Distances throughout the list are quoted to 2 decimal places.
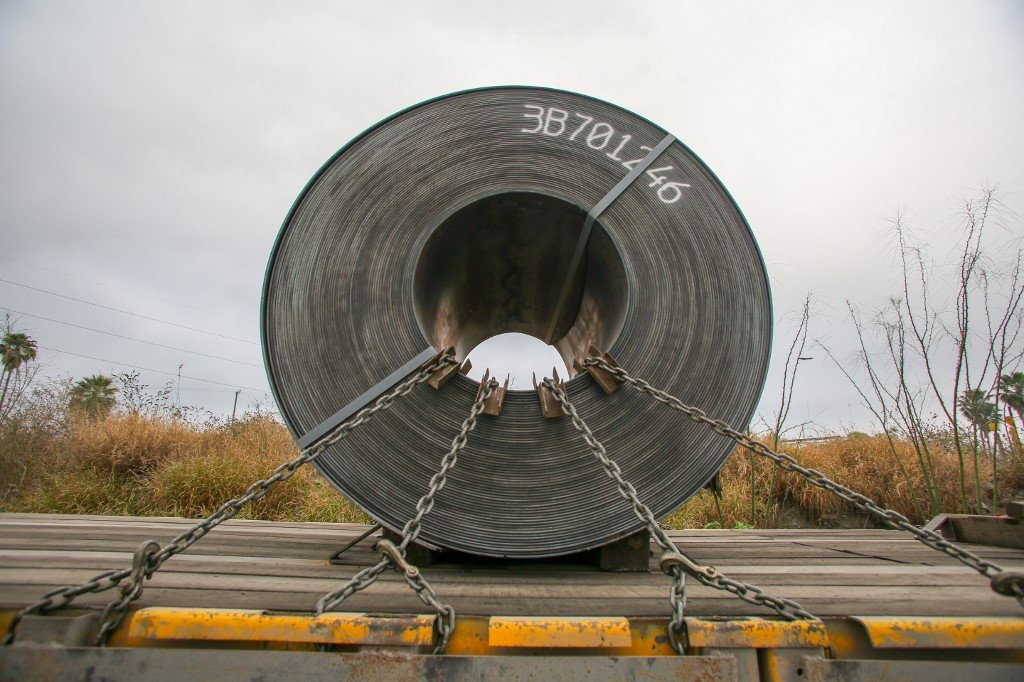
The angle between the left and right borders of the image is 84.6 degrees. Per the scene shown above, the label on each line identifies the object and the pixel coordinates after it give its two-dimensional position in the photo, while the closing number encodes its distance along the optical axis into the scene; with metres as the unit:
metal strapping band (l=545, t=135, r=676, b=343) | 2.16
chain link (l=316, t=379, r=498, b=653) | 1.18
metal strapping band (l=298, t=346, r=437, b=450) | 1.91
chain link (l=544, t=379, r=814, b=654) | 1.18
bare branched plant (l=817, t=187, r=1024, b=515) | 4.78
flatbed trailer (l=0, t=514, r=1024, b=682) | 1.09
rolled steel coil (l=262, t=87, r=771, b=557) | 1.88
